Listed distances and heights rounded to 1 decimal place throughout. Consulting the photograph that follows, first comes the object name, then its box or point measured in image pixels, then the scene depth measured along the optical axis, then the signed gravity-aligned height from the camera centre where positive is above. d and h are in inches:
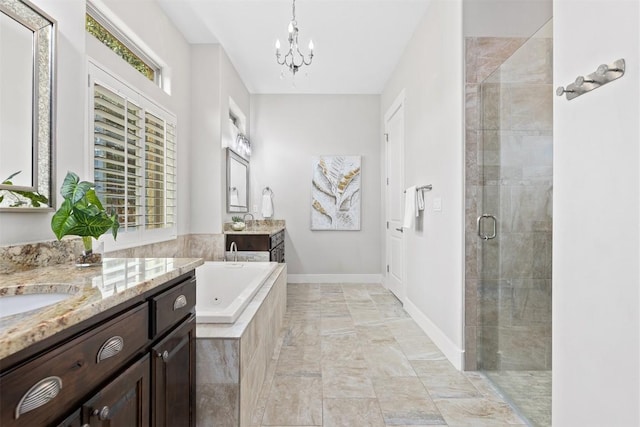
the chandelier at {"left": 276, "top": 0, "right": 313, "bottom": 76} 95.2 +49.5
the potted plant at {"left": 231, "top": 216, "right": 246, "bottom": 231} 153.6 -5.3
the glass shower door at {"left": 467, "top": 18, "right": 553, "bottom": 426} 70.8 -3.1
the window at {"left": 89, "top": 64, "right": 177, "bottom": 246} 86.5 +15.7
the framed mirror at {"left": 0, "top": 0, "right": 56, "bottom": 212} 52.0 +16.6
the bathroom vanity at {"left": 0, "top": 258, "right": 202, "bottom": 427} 25.4 -12.6
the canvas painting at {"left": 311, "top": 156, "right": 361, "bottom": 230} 204.7 +12.7
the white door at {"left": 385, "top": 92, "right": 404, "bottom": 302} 159.6 +8.6
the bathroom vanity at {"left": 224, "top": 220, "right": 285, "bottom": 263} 149.7 -12.7
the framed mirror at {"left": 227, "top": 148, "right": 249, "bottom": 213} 158.7 +14.9
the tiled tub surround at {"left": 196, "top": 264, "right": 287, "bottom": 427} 63.9 -29.8
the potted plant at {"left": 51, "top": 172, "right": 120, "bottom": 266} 53.3 -0.8
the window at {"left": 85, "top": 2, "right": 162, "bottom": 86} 89.6 +48.5
